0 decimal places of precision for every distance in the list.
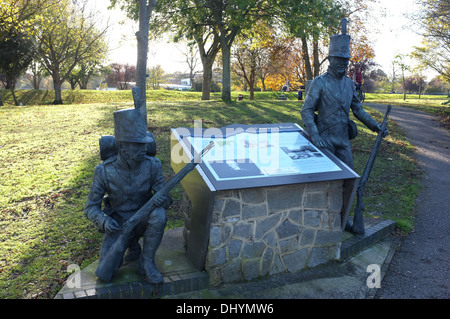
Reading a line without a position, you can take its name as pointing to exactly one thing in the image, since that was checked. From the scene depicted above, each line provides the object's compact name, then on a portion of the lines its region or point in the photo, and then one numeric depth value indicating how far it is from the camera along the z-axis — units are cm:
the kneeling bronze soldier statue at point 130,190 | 385
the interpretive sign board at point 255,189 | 425
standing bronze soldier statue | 524
